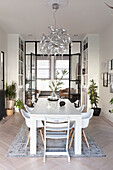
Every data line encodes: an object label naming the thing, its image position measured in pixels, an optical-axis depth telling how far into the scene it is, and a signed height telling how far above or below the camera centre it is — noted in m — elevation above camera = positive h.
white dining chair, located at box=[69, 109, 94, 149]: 2.56 -0.79
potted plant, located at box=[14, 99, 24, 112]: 5.17 -0.98
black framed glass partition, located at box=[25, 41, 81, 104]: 6.27 +0.62
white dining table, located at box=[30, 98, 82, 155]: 2.37 -0.72
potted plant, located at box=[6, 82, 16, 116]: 5.09 -0.69
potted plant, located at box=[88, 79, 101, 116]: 5.02 -0.62
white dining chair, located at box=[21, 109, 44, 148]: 2.50 -0.83
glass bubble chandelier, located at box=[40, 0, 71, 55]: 3.14 +0.98
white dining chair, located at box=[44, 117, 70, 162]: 2.19 -0.84
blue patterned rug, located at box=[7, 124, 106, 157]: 2.41 -1.39
